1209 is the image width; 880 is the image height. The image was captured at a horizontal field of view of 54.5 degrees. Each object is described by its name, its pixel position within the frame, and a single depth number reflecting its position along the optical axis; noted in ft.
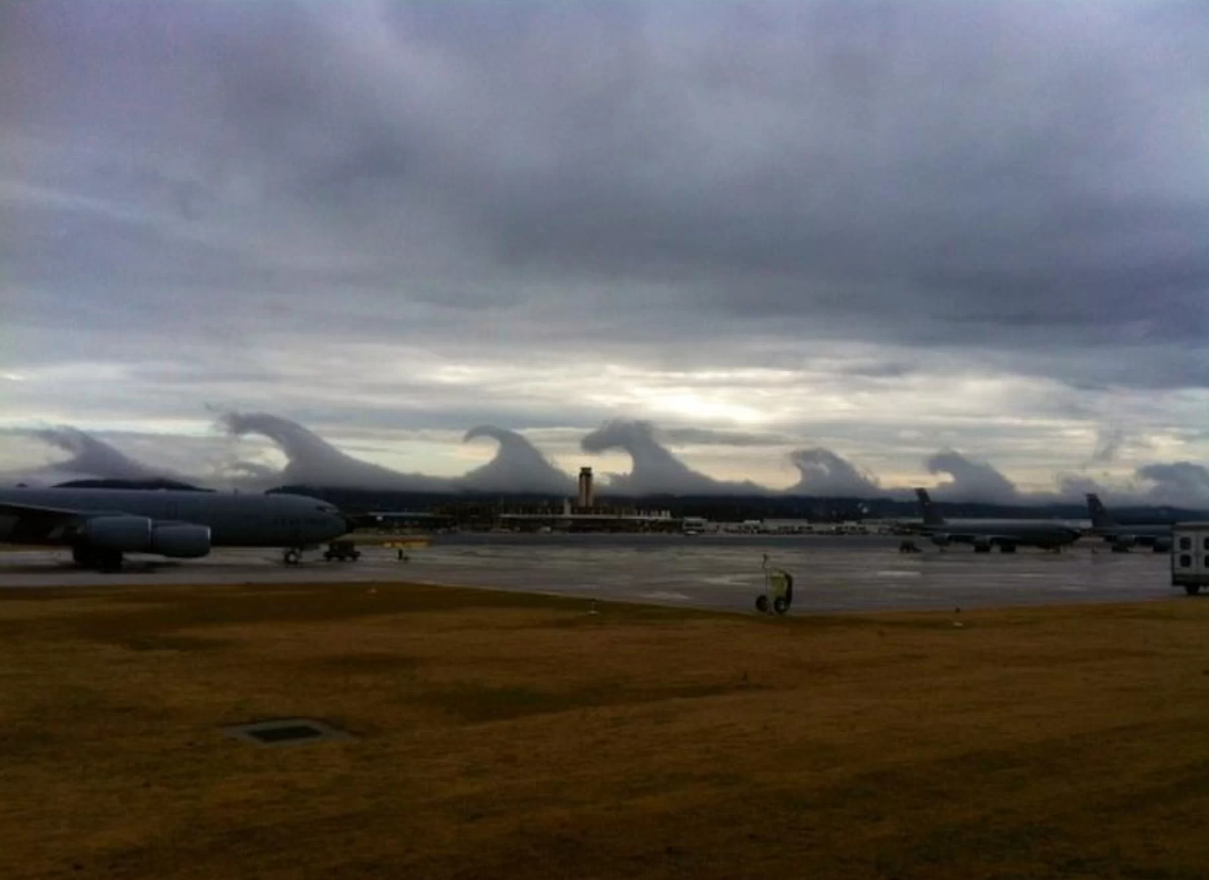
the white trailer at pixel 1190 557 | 144.05
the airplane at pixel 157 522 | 170.50
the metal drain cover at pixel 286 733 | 43.27
